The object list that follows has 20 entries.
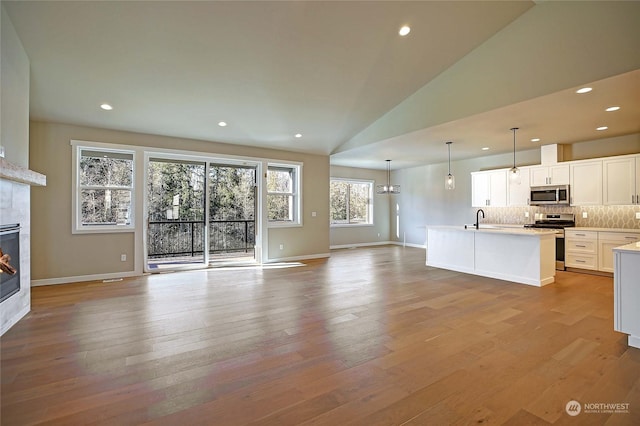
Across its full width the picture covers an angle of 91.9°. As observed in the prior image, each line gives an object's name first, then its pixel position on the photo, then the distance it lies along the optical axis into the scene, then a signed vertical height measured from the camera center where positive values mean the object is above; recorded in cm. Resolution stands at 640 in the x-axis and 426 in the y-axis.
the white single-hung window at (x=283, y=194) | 736 +46
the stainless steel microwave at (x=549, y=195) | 625 +36
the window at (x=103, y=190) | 535 +41
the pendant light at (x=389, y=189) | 862 +66
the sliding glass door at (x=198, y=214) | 612 -2
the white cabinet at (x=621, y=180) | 541 +59
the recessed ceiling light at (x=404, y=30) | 378 +226
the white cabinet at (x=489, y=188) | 744 +60
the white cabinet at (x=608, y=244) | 534 -56
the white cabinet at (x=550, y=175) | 630 +79
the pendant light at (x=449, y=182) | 570 +56
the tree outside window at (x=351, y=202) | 989 +35
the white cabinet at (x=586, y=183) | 585 +58
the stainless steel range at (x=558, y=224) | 622 -25
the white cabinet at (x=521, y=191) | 691 +49
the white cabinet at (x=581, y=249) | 570 -70
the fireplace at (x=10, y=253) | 311 -44
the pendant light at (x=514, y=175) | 510 +62
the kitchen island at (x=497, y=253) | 492 -71
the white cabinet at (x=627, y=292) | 271 -72
